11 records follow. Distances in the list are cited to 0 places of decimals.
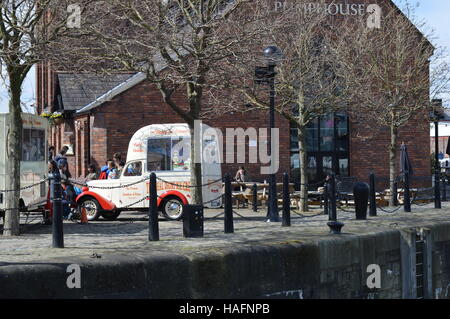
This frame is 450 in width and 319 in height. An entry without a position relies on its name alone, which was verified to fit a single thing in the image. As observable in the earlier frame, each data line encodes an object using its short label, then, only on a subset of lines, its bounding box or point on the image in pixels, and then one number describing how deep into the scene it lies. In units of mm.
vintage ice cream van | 20938
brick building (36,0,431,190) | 28359
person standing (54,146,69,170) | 21531
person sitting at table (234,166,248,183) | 27297
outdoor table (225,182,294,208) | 23797
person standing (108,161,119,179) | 22000
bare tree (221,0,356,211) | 21609
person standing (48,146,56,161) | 22462
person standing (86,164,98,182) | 24094
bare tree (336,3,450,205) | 23750
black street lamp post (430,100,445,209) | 20469
